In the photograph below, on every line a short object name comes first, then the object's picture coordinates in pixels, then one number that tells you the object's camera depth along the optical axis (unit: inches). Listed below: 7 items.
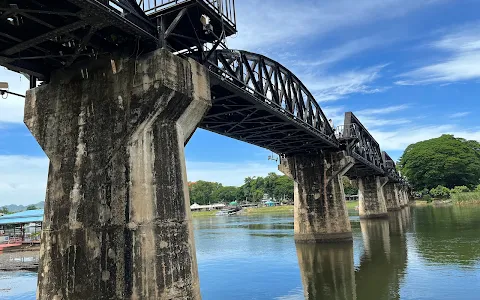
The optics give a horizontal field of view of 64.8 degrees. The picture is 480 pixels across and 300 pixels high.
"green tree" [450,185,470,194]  3639.3
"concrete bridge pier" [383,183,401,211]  3449.8
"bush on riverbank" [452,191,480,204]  3127.5
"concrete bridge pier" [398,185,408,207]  3986.2
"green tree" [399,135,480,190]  3951.8
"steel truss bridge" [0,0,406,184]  343.9
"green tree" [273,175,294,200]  6530.5
